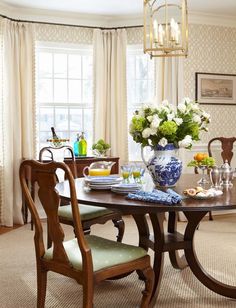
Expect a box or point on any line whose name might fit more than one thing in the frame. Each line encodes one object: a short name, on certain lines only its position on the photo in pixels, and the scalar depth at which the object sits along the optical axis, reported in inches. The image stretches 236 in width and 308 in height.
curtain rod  203.8
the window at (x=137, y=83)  227.8
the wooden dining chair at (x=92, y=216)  126.5
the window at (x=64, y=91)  219.9
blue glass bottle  212.9
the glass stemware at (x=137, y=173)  117.1
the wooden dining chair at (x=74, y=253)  86.4
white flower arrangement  109.3
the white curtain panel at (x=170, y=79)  214.1
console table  202.2
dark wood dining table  90.6
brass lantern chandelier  109.7
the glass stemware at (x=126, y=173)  116.2
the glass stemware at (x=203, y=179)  119.6
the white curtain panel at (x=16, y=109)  200.1
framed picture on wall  219.8
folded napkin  92.3
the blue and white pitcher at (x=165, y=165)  111.5
